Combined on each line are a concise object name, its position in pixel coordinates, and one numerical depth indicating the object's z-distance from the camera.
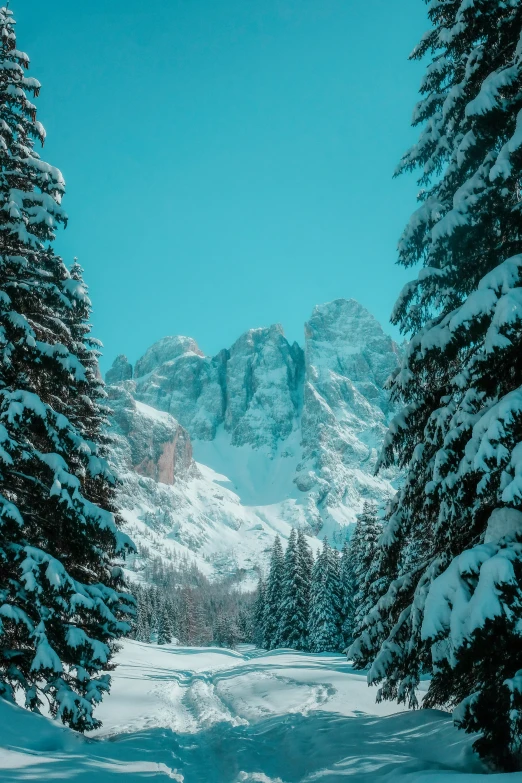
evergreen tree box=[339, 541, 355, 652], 45.75
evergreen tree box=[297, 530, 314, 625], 48.23
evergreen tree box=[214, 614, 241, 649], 80.12
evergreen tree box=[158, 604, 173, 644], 71.17
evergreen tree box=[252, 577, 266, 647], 61.68
